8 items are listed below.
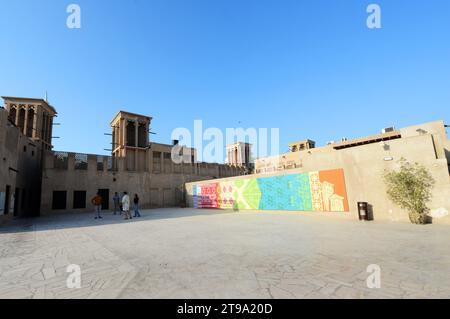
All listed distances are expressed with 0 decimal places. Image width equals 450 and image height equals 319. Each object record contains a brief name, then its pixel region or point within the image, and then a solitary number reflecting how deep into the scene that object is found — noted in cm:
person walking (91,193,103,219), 1593
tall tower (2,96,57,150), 2580
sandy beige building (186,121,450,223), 1016
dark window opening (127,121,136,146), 3115
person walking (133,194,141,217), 1680
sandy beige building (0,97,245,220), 1909
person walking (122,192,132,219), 1535
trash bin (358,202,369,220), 1162
